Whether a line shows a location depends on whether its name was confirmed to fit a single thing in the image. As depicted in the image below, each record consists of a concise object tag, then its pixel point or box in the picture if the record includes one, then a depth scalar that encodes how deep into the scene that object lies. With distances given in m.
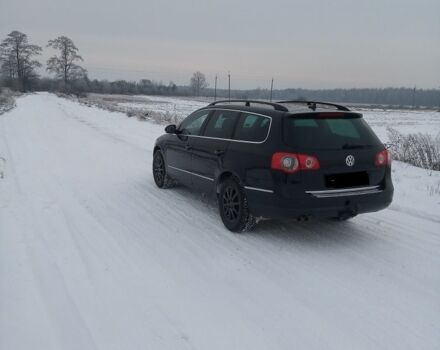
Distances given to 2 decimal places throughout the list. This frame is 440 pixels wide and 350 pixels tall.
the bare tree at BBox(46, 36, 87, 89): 89.56
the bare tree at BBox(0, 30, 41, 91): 82.25
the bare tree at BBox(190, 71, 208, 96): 149.12
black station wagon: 5.05
